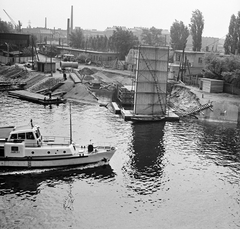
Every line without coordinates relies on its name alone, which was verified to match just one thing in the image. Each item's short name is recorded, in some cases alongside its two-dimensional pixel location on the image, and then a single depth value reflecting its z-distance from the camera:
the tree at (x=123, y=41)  140.12
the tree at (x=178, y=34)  130.25
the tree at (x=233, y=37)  101.01
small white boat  41.00
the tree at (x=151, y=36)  158.88
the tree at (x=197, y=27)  116.62
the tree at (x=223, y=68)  79.06
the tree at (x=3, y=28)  172.93
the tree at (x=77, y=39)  184.38
